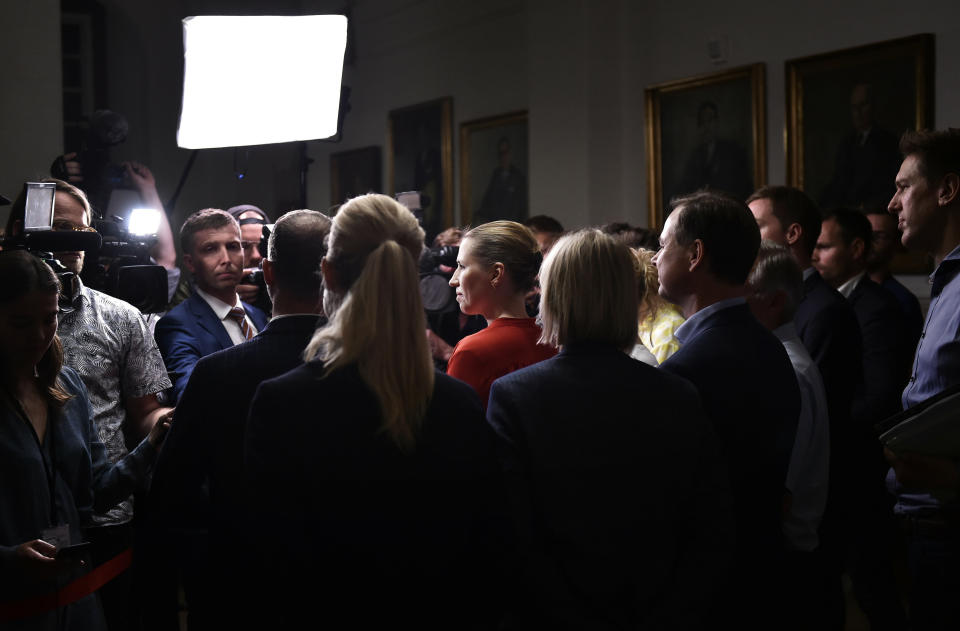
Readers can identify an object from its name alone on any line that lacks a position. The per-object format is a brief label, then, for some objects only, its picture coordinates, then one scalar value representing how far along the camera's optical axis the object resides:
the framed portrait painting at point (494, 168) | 8.39
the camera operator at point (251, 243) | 4.23
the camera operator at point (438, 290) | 3.93
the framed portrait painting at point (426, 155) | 9.21
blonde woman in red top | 2.78
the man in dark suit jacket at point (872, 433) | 4.01
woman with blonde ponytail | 1.79
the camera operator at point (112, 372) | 2.90
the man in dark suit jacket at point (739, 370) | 2.32
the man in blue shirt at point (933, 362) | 2.39
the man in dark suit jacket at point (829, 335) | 3.17
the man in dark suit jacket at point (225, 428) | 2.16
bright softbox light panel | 3.73
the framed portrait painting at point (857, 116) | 5.56
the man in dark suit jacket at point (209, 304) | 3.59
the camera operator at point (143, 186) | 4.00
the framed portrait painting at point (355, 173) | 10.07
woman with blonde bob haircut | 2.02
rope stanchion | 2.36
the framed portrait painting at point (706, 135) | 6.54
